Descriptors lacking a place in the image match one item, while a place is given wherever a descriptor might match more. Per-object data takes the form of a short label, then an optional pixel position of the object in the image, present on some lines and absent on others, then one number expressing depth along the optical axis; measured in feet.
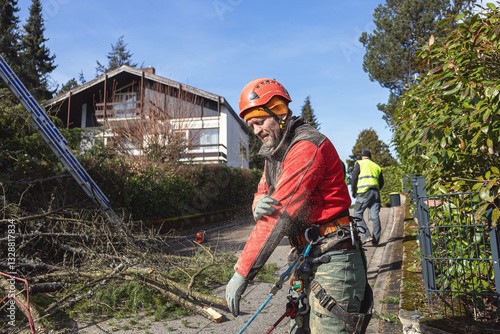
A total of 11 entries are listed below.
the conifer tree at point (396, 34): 76.07
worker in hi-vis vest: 24.30
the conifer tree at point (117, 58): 142.31
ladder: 20.70
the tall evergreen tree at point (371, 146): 101.45
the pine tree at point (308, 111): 165.14
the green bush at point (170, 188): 30.37
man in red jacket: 5.89
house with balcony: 51.57
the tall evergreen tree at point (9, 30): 79.10
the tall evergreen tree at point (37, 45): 100.68
